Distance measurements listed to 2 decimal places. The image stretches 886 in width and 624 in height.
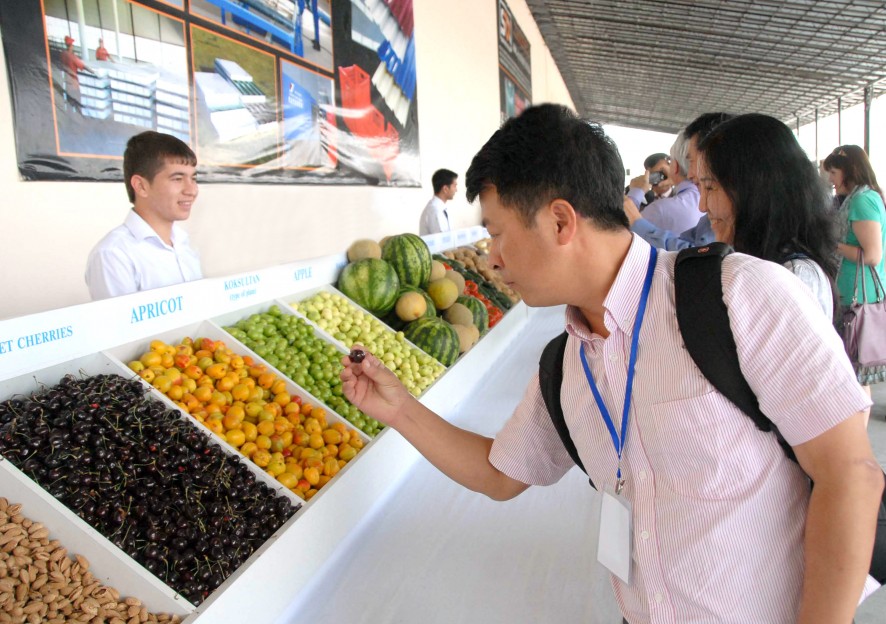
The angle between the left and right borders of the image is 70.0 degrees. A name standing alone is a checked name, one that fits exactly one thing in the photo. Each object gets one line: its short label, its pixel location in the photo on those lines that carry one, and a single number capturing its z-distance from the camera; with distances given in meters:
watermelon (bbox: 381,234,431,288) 3.87
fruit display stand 1.35
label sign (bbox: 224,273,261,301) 2.64
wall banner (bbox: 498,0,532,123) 13.11
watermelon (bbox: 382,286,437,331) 3.59
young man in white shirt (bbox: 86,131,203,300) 2.49
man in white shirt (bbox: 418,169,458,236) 6.92
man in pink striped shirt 0.79
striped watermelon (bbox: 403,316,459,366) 3.21
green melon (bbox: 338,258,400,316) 3.46
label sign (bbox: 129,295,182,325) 2.12
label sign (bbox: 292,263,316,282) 3.20
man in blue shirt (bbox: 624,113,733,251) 2.42
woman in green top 3.21
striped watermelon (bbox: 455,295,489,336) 4.01
